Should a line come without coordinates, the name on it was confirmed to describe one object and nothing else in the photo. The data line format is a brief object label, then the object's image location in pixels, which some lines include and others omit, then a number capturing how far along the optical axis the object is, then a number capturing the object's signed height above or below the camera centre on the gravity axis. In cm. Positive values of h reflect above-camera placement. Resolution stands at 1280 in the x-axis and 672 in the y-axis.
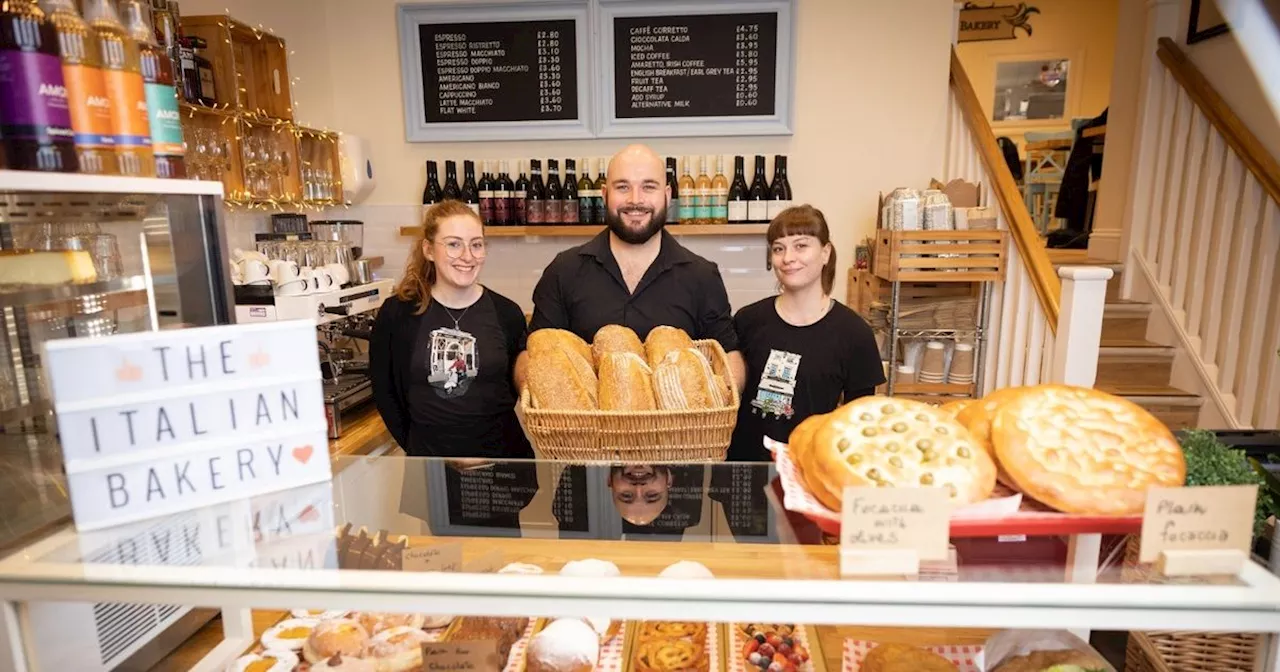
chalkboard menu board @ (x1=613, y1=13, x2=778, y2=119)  355 +84
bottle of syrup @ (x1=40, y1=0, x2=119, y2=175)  96 +20
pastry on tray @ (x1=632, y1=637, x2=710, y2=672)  119 -77
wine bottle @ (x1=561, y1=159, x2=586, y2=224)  370 +13
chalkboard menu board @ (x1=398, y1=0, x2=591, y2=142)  363 +84
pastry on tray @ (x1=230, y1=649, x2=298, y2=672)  119 -77
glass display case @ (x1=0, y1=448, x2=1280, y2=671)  77 -43
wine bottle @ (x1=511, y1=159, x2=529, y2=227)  373 +12
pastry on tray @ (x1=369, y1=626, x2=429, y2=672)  117 -74
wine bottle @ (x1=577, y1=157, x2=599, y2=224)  371 +14
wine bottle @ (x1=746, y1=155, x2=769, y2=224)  358 +13
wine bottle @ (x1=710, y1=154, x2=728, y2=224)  357 +13
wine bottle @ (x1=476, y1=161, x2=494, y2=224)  372 +15
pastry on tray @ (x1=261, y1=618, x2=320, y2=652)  125 -76
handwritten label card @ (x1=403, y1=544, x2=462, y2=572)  85 -43
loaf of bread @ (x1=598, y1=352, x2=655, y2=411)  140 -34
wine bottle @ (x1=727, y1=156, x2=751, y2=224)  370 +19
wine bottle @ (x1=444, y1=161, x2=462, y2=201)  380 +23
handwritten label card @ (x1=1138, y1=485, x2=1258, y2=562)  77 -34
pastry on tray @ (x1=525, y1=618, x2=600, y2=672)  115 -72
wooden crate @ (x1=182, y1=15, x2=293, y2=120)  266 +68
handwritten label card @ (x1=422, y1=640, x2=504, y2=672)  109 -69
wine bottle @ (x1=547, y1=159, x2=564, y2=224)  368 +17
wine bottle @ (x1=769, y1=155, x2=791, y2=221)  361 +18
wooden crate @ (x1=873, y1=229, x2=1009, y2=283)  287 -15
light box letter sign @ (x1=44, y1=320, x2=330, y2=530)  82 -24
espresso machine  251 -26
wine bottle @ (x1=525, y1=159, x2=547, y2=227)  368 +12
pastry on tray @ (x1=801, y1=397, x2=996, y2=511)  80 -28
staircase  344 -78
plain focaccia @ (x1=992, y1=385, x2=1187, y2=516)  80 -28
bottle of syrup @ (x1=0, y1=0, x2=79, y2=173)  91 +19
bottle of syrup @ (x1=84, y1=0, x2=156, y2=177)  101 +21
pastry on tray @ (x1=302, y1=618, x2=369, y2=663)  120 -74
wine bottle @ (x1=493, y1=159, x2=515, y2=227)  371 +12
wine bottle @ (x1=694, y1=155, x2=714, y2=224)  355 +10
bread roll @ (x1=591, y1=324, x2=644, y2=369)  169 -30
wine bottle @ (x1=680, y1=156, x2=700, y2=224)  357 +9
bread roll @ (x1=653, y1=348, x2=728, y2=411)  138 -33
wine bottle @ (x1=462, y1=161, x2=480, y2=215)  381 +20
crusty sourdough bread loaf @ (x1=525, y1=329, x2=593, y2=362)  160 -28
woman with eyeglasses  201 -37
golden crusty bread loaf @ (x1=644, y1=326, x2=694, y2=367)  162 -29
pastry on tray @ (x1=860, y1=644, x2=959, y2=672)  110 -72
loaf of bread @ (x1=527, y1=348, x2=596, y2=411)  138 -34
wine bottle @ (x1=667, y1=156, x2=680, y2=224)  359 +15
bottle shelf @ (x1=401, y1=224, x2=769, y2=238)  353 -3
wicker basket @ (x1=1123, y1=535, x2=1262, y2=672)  108 -69
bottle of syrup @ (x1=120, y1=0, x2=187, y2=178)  107 +22
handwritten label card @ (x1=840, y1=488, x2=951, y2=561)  76 -34
